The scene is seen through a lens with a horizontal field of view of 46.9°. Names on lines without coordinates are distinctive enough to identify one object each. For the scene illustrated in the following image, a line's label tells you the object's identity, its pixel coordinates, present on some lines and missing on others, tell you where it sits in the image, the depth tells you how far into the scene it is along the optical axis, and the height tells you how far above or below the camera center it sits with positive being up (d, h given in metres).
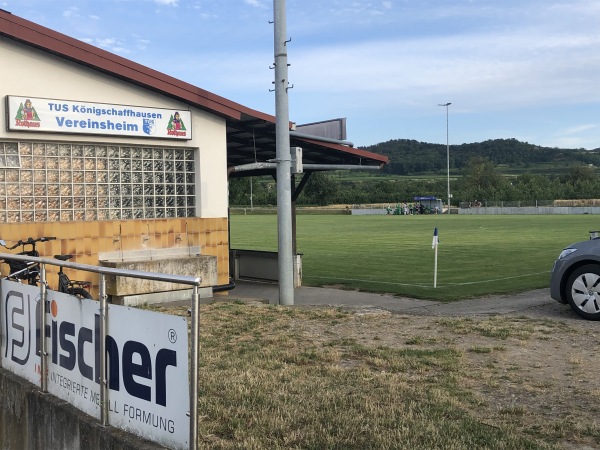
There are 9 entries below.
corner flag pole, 14.32 -0.72
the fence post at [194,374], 3.59 -0.85
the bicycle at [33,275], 6.53 -0.61
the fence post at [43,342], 5.43 -1.02
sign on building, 10.99 +1.60
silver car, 9.83 -1.05
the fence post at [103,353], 4.42 -0.90
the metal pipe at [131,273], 3.57 -0.37
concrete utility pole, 11.44 +0.83
